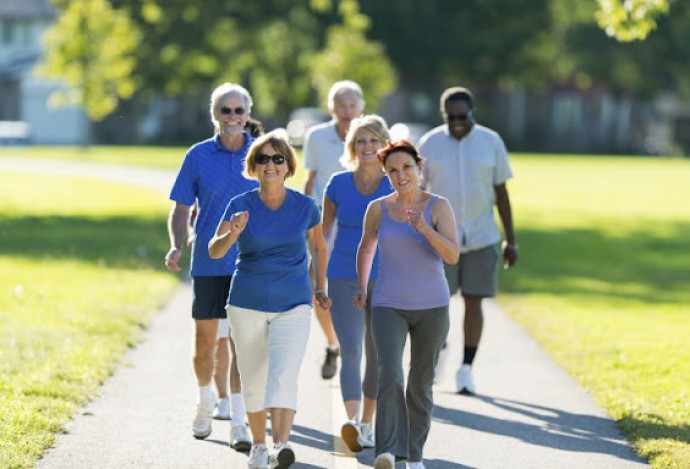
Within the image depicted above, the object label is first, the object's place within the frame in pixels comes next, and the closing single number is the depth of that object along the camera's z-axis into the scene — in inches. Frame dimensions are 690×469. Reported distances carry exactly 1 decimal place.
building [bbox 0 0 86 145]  6200.8
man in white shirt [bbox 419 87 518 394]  789.2
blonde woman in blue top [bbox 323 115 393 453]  629.0
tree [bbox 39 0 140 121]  4810.5
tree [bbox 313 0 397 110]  4916.3
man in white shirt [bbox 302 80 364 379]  747.4
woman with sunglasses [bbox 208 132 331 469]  561.6
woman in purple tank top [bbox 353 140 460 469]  558.3
